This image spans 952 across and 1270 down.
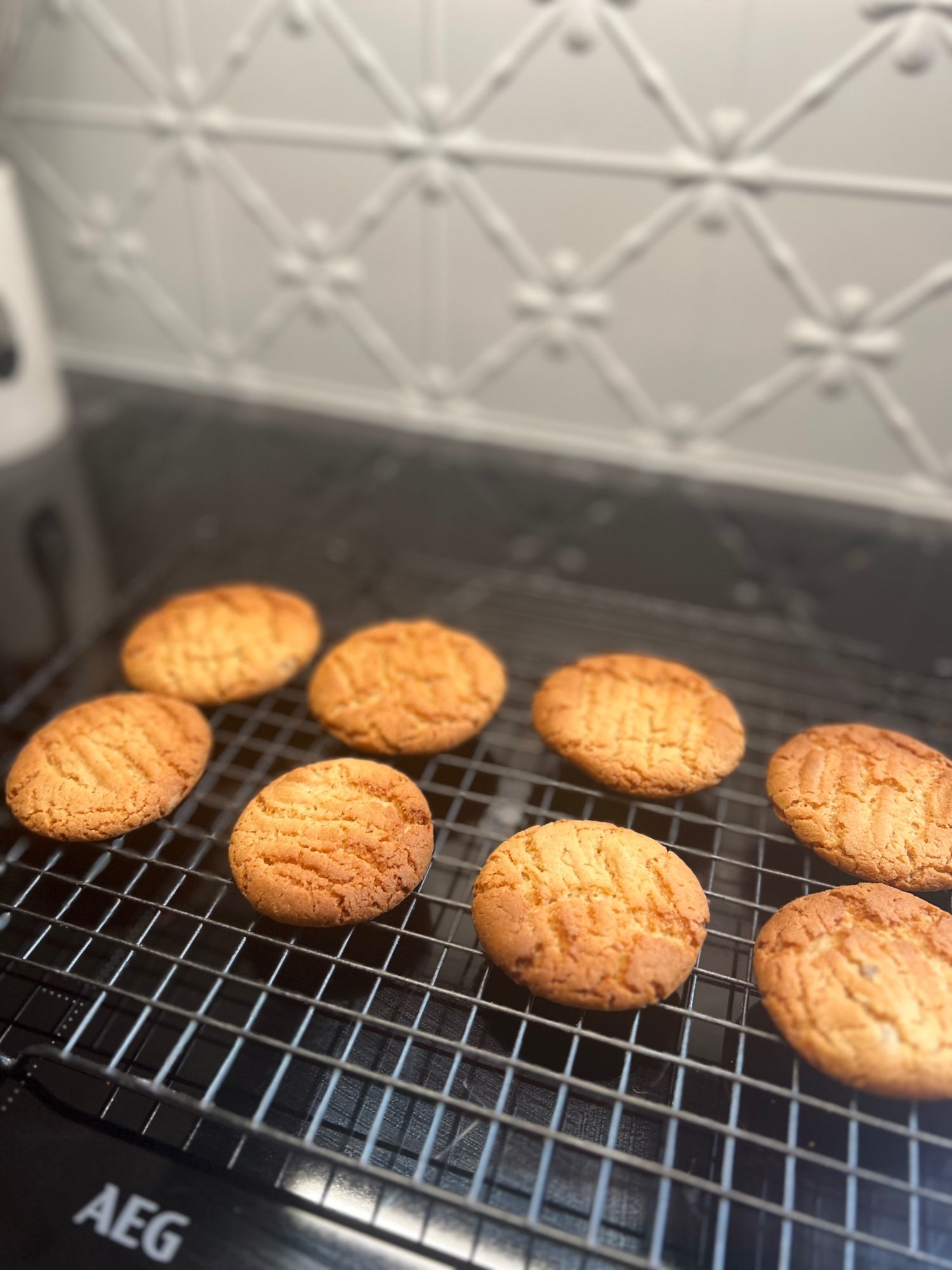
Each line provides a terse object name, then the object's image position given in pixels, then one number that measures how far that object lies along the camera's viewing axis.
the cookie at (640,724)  0.30
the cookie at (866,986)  0.23
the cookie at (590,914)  0.24
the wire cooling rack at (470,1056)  0.21
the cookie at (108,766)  0.28
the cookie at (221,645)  0.34
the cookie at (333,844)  0.26
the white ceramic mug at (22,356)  0.42
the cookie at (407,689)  0.32
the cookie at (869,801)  0.27
